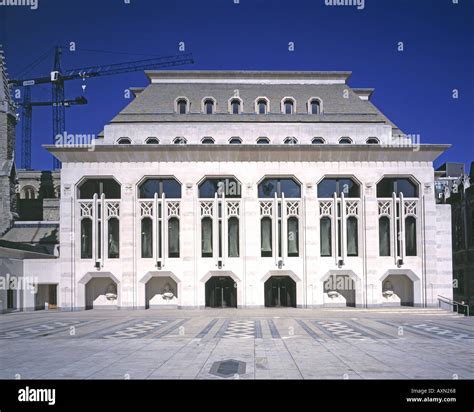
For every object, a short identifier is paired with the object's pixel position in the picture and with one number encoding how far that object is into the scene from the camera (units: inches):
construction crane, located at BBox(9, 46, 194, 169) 3860.5
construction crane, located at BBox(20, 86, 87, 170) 4077.3
